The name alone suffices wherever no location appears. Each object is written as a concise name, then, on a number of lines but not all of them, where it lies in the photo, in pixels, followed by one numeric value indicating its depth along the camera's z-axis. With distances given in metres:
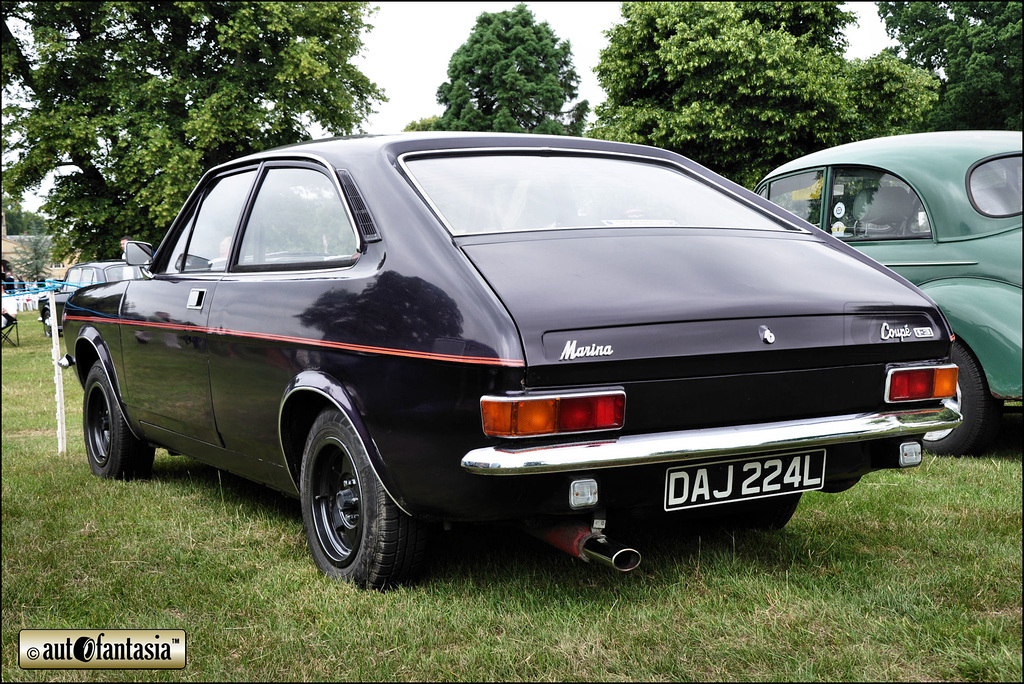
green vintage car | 5.34
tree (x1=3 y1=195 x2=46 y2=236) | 29.64
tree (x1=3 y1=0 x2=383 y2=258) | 26.41
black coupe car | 2.65
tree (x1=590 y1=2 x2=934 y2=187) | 25.88
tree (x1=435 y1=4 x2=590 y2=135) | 35.34
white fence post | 6.00
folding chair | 17.19
